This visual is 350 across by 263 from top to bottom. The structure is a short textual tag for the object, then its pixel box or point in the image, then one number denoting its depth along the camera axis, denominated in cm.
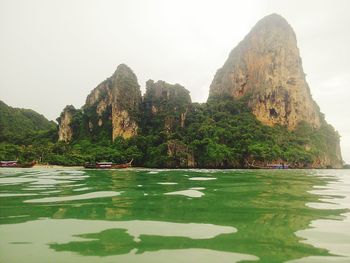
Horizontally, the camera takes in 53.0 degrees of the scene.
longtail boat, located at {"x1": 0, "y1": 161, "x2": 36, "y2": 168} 5457
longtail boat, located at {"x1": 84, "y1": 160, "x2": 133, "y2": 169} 5572
